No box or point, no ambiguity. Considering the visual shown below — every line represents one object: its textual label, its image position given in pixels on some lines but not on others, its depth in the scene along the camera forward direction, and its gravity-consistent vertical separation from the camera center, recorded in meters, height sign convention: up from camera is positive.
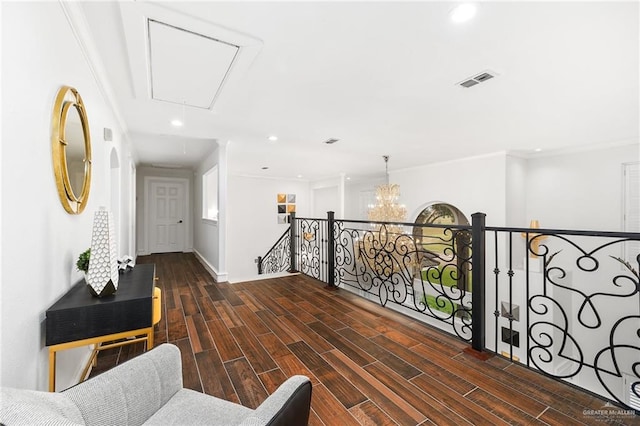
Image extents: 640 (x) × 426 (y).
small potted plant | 1.77 -0.32
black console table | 1.36 -0.57
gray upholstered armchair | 0.79 -0.66
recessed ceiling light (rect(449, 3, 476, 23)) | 1.61 +1.22
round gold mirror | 1.48 +0.39
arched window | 6.55 -0.17
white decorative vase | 1.61 -0.28
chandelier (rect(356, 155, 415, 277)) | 6.03 +0.09
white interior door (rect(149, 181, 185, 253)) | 7.68 -0.11
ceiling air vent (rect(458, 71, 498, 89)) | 2.41 +1.22
